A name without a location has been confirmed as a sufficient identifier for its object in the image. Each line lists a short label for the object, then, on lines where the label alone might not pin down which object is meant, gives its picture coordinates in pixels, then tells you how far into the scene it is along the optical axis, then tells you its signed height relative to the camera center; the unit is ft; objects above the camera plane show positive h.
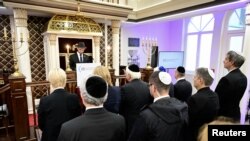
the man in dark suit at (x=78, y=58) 14.93 -0.48
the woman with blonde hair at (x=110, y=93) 6.91 -1.69
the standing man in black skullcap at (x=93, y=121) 3.68 -1.56
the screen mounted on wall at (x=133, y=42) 25.49 +1.66
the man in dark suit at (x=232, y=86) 7.41 -1.45
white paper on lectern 10.03 -0.98
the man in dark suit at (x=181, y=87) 8.97 -1.79
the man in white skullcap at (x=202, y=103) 5.84 -1.73
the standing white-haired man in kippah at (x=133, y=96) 7.60 -1.93
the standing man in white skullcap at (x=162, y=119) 4.20 -1.67
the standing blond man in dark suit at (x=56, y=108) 5.84 -1.93
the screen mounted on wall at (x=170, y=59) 21.09 -0.72
